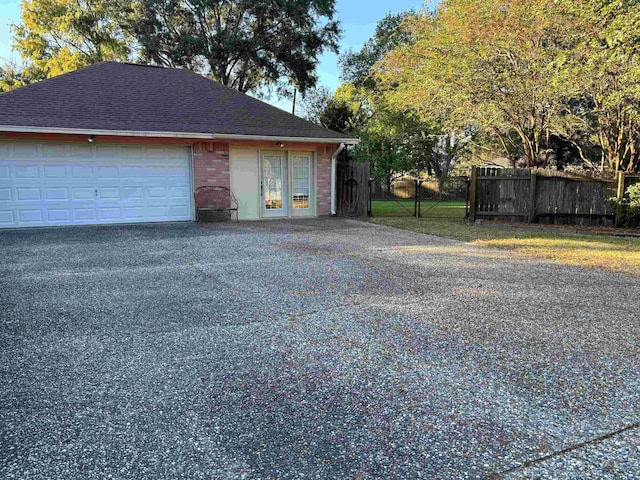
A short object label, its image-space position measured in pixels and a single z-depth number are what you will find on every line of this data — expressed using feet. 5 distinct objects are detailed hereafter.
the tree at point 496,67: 32.83
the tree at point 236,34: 66.33
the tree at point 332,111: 81.05
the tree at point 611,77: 21.67
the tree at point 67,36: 72.90
